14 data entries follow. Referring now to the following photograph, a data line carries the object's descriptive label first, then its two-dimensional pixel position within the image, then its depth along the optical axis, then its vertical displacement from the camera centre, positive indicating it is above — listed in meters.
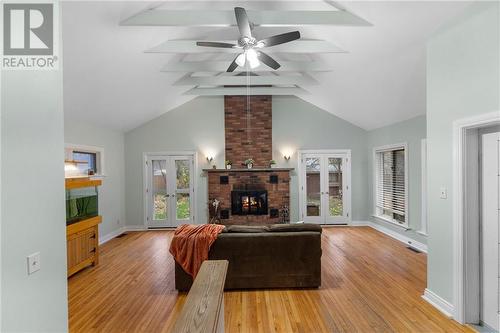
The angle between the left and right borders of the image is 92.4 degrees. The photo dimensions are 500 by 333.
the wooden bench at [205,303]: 0.94 -0.62
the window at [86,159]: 4.83 +0.20
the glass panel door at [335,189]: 6.39 -0.64
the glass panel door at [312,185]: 6.44 -0.53
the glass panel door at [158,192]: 6.32 -0.65
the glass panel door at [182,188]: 6.34 -0.55
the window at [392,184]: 5.09 -0.44
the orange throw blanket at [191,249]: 2.92 -1.00
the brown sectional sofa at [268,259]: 2.97 -1.16
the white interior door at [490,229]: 2.22 -0.63
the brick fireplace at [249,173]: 6.27 -0.16
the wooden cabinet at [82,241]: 3.38 -1.09
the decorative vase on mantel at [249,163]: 6.28 +0.09
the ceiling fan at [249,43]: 2.36 +1.40
